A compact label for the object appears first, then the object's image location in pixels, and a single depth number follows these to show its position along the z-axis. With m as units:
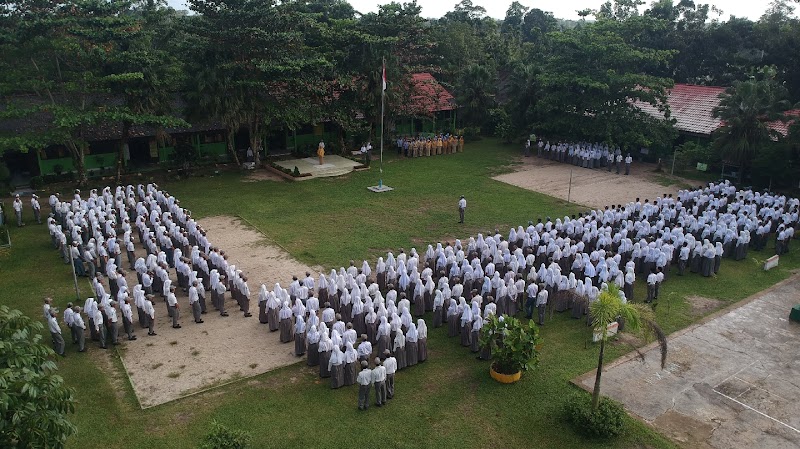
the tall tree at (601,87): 25.73
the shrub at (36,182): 22.46
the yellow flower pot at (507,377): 10.48
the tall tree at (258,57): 23.20
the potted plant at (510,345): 10.28
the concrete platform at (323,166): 25.33
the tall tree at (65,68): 19.75
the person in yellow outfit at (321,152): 26.19
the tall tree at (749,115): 21.75
